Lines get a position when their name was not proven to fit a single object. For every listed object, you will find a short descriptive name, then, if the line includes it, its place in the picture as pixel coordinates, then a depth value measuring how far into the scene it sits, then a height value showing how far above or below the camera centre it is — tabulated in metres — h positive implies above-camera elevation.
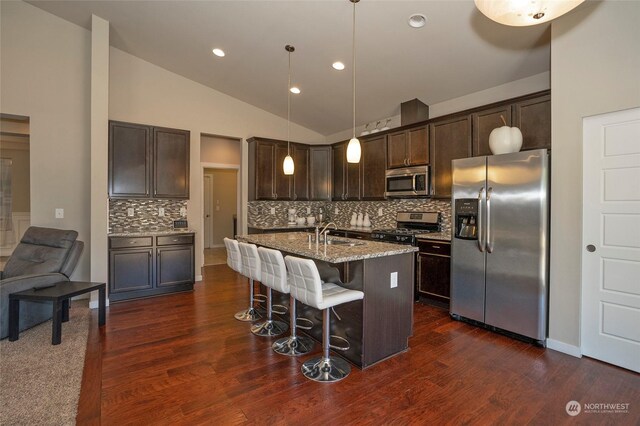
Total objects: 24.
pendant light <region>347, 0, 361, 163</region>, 2.95 +0.59
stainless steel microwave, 4.62 +0.48
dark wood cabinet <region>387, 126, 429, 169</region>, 4.66 +1.02
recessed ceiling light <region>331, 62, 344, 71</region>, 4.22 +2.00
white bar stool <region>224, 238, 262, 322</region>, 3.07 -0.53
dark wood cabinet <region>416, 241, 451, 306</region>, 3.95 -0.77
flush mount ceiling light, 1.62 +1.08
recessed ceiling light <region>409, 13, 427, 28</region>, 3.11 +1.95
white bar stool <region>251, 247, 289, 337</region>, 2.71 -0.55
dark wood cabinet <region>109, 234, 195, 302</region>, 4.38 -0.79
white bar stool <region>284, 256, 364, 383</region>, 2.31 -0.66
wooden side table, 2.98 -0.85
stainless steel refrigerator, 2.96 -0.28
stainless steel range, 4.51 -0.23
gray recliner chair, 3.27 -0.60
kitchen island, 2.59 -0.71
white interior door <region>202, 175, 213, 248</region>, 8.80 -0.03
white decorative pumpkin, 3.28 +0.77
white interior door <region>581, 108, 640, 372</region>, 2.53 -0.20
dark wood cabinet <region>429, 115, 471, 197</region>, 4.12 +0.92
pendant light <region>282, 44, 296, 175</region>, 3.92 +0.63
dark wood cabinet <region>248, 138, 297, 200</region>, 5.84 +0.78
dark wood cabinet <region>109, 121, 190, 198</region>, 4.56 +0.77
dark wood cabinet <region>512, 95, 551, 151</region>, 3.37 +1.03
